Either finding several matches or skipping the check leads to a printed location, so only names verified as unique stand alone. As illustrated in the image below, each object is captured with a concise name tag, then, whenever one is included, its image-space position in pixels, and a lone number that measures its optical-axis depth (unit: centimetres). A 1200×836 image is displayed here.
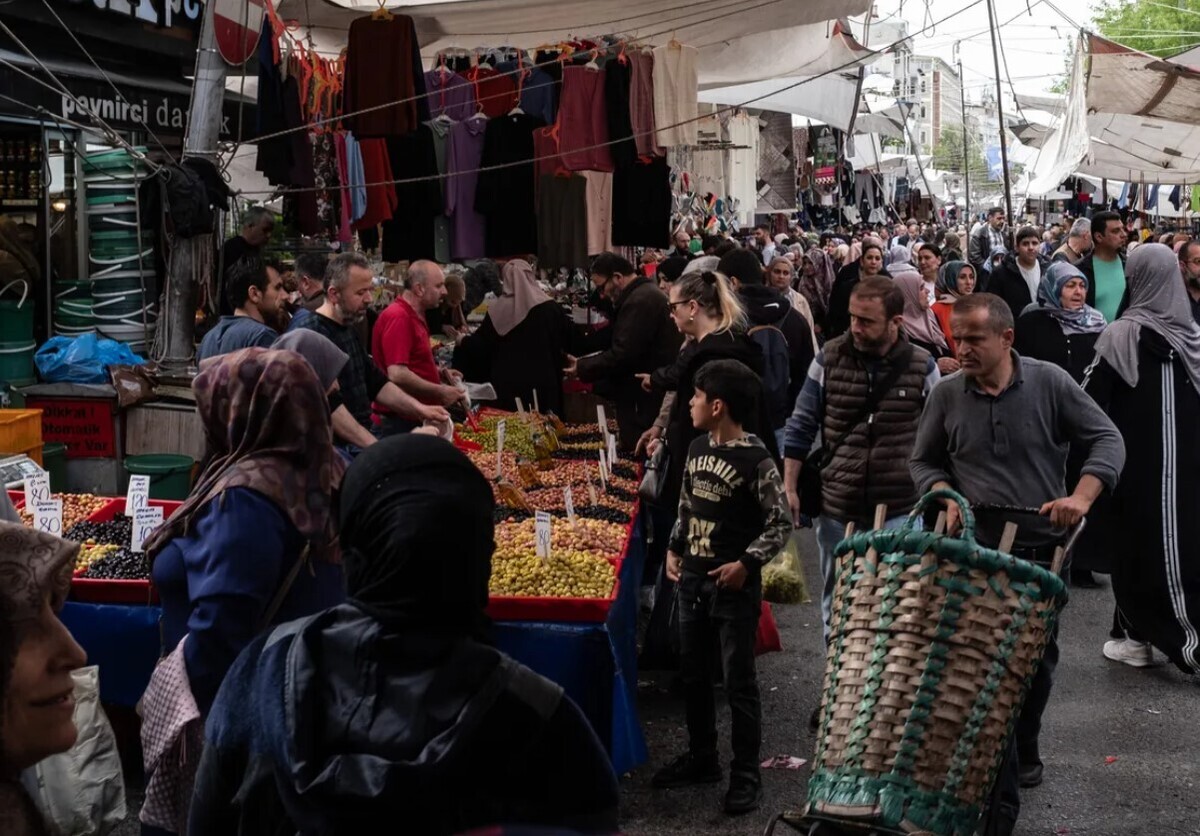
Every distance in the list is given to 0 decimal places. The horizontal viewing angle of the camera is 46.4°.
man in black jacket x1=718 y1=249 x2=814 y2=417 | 896
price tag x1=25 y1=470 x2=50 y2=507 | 578
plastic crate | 769
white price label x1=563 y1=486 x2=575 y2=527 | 652
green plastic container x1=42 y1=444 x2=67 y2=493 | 841
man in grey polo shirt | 525
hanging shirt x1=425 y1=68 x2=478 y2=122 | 1059
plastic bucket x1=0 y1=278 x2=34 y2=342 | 929
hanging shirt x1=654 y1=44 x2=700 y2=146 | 1055
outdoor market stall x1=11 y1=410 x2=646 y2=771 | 543
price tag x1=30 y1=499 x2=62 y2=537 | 566
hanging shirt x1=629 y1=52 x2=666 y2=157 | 1053
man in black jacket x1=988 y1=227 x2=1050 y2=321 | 1145
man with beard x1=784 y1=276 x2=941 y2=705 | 598
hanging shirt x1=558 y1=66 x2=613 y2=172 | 1050
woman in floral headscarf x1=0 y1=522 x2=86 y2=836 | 186
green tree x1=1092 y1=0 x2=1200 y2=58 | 5097
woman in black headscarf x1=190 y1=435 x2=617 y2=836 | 217
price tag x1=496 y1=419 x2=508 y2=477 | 745
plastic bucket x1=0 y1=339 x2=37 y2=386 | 919
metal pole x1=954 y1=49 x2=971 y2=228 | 2630
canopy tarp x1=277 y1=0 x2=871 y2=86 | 1095
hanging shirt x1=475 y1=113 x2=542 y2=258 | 1077
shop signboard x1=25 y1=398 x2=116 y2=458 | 859
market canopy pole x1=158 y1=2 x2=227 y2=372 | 861
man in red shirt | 826
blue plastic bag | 874
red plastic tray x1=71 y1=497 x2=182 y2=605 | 548
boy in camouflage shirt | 545
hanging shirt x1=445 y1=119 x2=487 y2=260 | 1071
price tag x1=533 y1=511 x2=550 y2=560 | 583
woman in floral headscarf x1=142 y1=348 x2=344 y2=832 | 361
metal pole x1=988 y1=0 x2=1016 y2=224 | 1393
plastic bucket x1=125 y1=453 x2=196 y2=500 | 802
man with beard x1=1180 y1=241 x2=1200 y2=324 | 937
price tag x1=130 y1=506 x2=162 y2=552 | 554
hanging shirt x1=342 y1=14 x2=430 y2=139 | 977
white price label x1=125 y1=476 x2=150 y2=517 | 562
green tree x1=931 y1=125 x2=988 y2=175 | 9411
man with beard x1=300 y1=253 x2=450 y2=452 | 696
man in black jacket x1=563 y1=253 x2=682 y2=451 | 898
